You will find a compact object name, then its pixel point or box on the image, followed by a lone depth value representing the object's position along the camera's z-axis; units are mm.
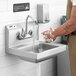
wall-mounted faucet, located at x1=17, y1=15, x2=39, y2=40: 2840
